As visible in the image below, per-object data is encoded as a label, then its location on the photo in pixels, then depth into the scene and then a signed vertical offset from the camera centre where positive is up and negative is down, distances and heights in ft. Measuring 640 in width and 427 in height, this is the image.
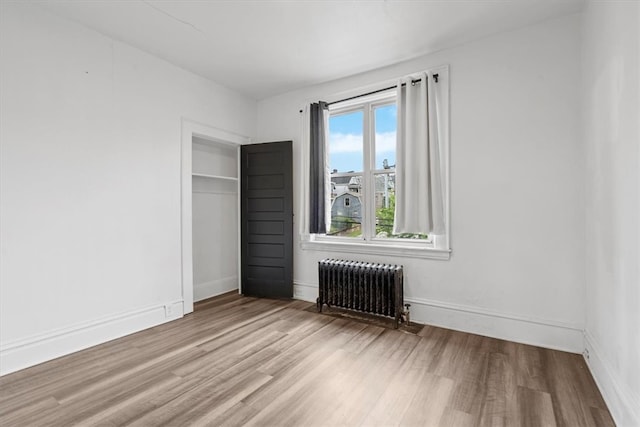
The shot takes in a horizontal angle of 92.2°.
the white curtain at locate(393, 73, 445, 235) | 10.36 +1.94
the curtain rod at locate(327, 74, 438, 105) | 10.59 +4.80
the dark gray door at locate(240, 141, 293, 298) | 13.97 -0.14
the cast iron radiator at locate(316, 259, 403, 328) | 10.75 -2.63
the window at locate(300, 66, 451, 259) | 10.53 +1.45
